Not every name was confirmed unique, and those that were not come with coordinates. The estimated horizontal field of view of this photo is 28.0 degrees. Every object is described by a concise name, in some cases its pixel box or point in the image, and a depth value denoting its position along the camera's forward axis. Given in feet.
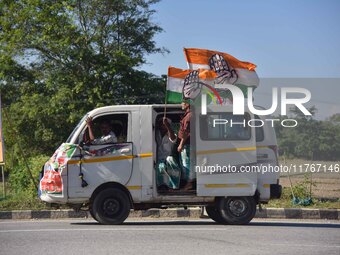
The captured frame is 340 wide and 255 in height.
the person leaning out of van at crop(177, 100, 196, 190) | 42.09
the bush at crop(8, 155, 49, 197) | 63.08
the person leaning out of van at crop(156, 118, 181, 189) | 42.24
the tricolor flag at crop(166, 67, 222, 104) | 42.91
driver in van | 41.60
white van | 41.11
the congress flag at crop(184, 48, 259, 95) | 43.32
